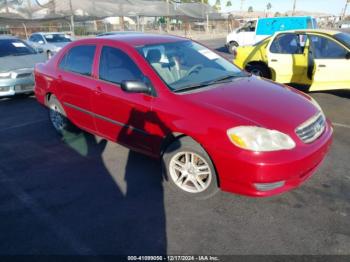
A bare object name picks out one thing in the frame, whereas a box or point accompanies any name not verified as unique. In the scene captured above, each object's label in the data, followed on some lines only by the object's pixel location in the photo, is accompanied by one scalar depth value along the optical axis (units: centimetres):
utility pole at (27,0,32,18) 1666
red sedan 288
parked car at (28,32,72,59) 1513
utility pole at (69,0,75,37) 1714
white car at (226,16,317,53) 1424
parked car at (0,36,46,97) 764
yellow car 654
